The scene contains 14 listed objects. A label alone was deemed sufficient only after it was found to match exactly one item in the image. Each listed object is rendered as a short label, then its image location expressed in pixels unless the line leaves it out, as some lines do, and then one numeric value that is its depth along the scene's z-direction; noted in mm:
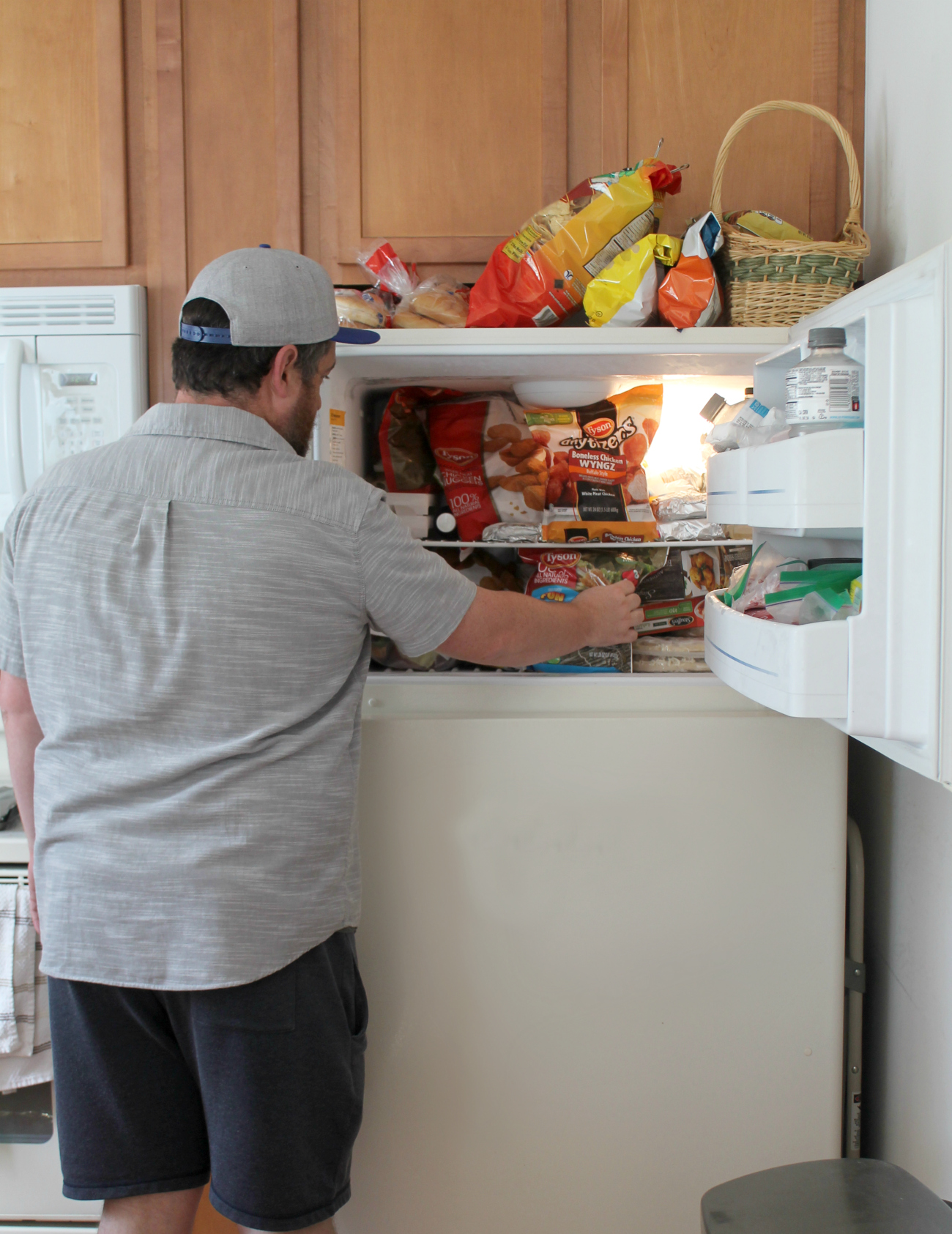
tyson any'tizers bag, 1532
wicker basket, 1301
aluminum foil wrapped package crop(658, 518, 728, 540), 1500
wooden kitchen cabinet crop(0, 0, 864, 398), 1481
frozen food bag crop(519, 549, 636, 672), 1520
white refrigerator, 1316
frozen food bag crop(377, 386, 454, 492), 1581
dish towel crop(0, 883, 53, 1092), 1342
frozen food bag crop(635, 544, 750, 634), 1560
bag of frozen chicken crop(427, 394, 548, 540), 1591
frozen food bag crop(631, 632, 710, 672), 1497
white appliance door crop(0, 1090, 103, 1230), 1429
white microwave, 1541
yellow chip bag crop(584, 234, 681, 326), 1326
